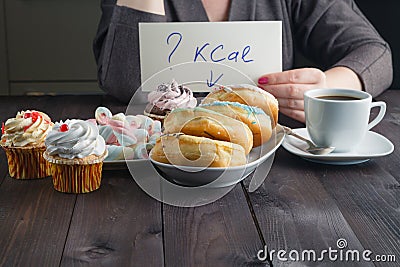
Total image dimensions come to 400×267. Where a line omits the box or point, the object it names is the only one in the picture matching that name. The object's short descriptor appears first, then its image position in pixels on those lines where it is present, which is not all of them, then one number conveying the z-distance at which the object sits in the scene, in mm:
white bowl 1110
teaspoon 1254
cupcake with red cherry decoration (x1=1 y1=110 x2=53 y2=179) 1183
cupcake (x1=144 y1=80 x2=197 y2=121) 1354
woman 1621
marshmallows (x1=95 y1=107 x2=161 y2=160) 1197
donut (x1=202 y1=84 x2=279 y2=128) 1236
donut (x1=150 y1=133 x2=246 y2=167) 1092
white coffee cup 1246
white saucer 1241
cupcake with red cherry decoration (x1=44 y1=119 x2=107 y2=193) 1133
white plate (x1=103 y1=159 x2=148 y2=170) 1196
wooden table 997
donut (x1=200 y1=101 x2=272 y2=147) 1162
